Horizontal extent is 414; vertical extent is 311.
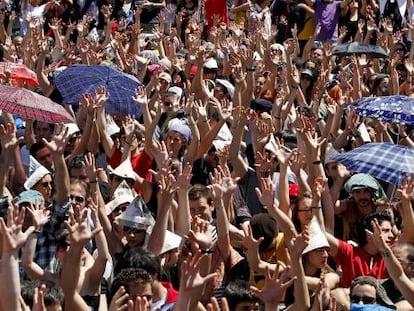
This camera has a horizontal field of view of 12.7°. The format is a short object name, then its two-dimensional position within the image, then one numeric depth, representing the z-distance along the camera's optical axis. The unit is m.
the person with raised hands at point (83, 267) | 8.87
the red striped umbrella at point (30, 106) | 11.97
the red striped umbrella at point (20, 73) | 14.41
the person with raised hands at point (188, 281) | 7.58
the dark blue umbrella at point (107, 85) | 14.24
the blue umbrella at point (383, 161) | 11.50
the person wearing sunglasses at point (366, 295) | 8.66
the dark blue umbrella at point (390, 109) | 13.00
